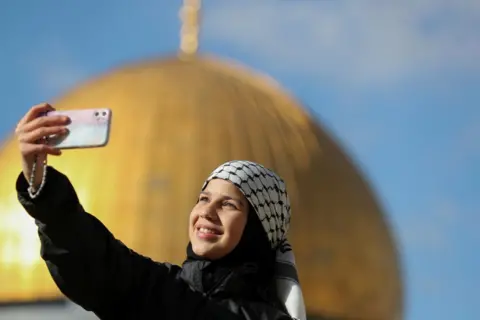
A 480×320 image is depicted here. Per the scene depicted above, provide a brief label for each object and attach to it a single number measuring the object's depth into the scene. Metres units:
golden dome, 16.22
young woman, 2.84
